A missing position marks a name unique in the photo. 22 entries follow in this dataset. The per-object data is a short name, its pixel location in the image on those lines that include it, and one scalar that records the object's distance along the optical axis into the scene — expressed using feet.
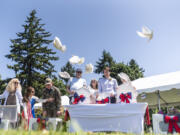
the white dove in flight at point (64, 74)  15.12
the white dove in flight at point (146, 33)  9.76
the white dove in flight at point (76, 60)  13.79
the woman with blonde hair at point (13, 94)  15.62
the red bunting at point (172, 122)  11.16
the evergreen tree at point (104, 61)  152.87
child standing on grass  16.10
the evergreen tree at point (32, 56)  84.93
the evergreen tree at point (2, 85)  84.89
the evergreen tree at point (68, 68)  197.36
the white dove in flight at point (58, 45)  13.12
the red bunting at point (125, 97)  12.76
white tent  24.68
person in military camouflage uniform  14.93
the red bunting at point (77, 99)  13.74
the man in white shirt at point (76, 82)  16.20
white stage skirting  12.14
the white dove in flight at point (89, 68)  15.03
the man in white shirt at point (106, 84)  15.62
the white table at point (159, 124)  11.50
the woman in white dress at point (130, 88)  12.81
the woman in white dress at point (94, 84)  18.34
